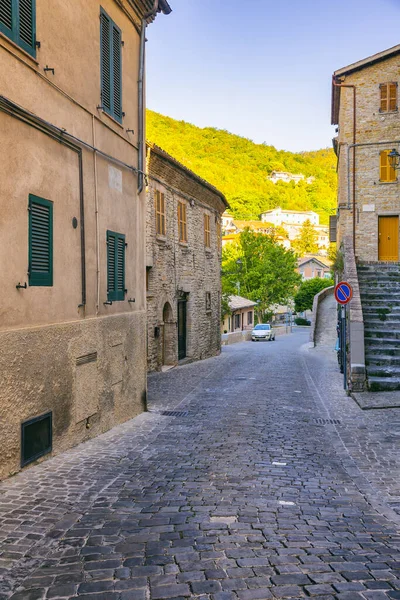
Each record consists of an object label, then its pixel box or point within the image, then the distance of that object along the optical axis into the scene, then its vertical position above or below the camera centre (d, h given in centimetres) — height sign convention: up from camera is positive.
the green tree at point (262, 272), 5959 +238
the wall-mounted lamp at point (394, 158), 1585 +396
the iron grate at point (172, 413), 1136 -244
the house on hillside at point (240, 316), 5106 -209
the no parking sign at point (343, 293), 1351 +1
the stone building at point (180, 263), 1822 +123
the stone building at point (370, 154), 2281 +576
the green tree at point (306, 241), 14150 +1332
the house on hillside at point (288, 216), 15788 +2252
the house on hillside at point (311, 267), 10500 +503
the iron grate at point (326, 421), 1048 -242
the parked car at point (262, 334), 4647 -331
